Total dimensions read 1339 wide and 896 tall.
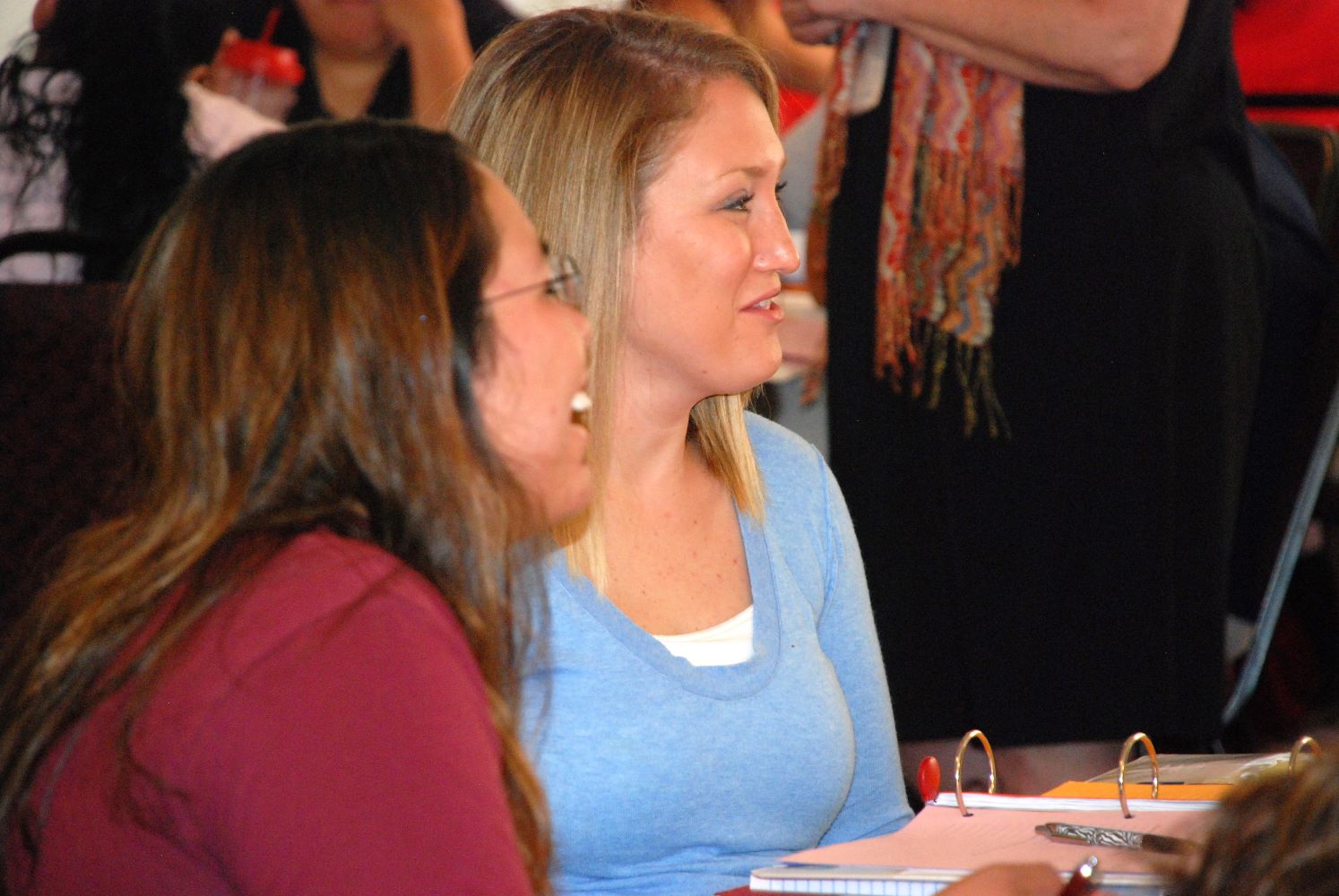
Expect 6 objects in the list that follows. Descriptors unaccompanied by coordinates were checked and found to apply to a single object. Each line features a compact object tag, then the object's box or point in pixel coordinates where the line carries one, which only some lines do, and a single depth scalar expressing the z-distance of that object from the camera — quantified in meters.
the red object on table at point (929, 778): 3.86
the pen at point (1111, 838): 3.76
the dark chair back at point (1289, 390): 4.57
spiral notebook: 3.74
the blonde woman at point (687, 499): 3.93
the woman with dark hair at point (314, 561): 3.61
